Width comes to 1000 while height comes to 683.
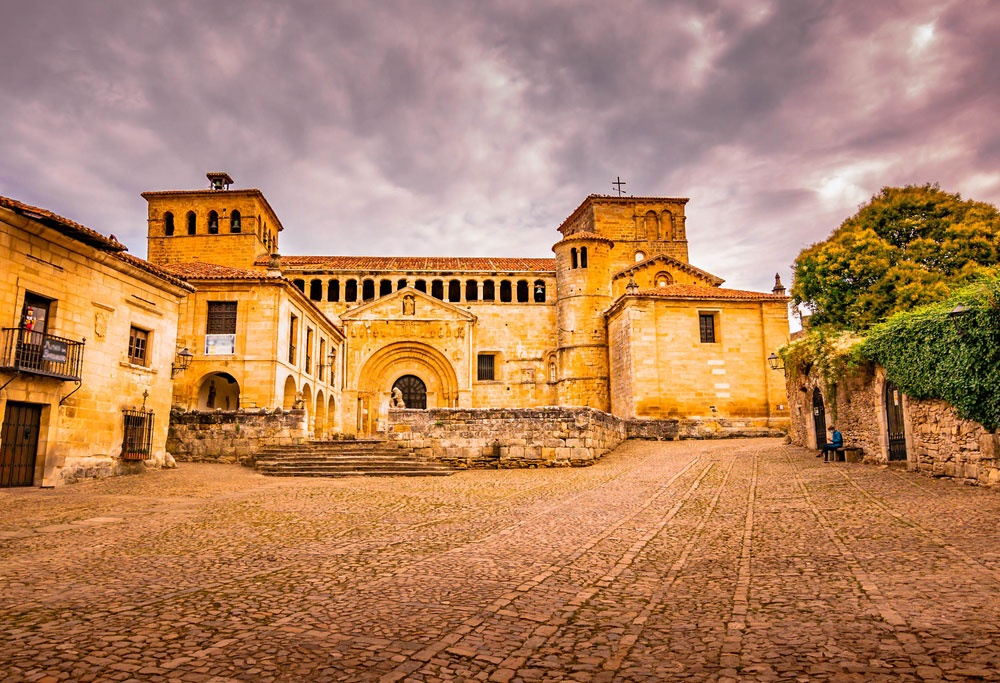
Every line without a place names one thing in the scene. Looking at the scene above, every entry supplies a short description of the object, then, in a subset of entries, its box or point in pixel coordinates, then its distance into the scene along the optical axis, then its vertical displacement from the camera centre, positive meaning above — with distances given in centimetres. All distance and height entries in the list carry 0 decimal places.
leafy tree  2230 +599
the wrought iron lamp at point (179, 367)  1886 +176
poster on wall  2488 +313
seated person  1742 -52
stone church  2520 +498
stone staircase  1731 -96
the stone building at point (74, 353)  1340 +171
